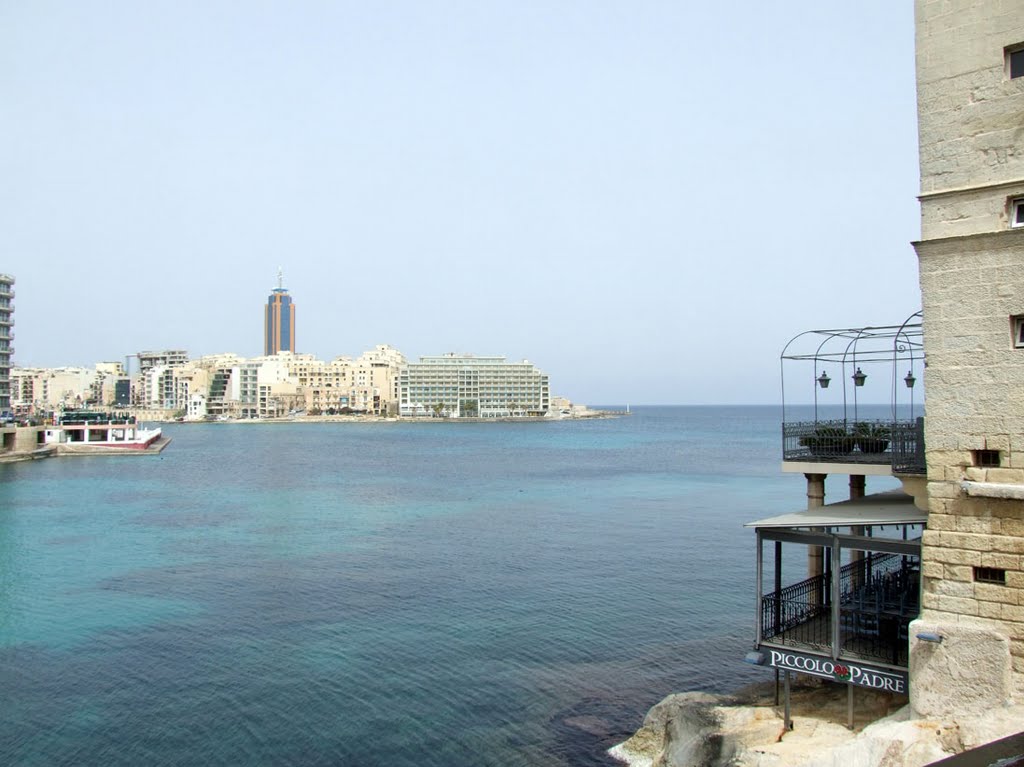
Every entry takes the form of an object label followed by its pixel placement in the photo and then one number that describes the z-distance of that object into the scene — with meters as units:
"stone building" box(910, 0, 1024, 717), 12.60
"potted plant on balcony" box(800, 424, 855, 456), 17.17
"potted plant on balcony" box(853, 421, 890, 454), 16.91
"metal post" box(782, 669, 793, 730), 14.95
